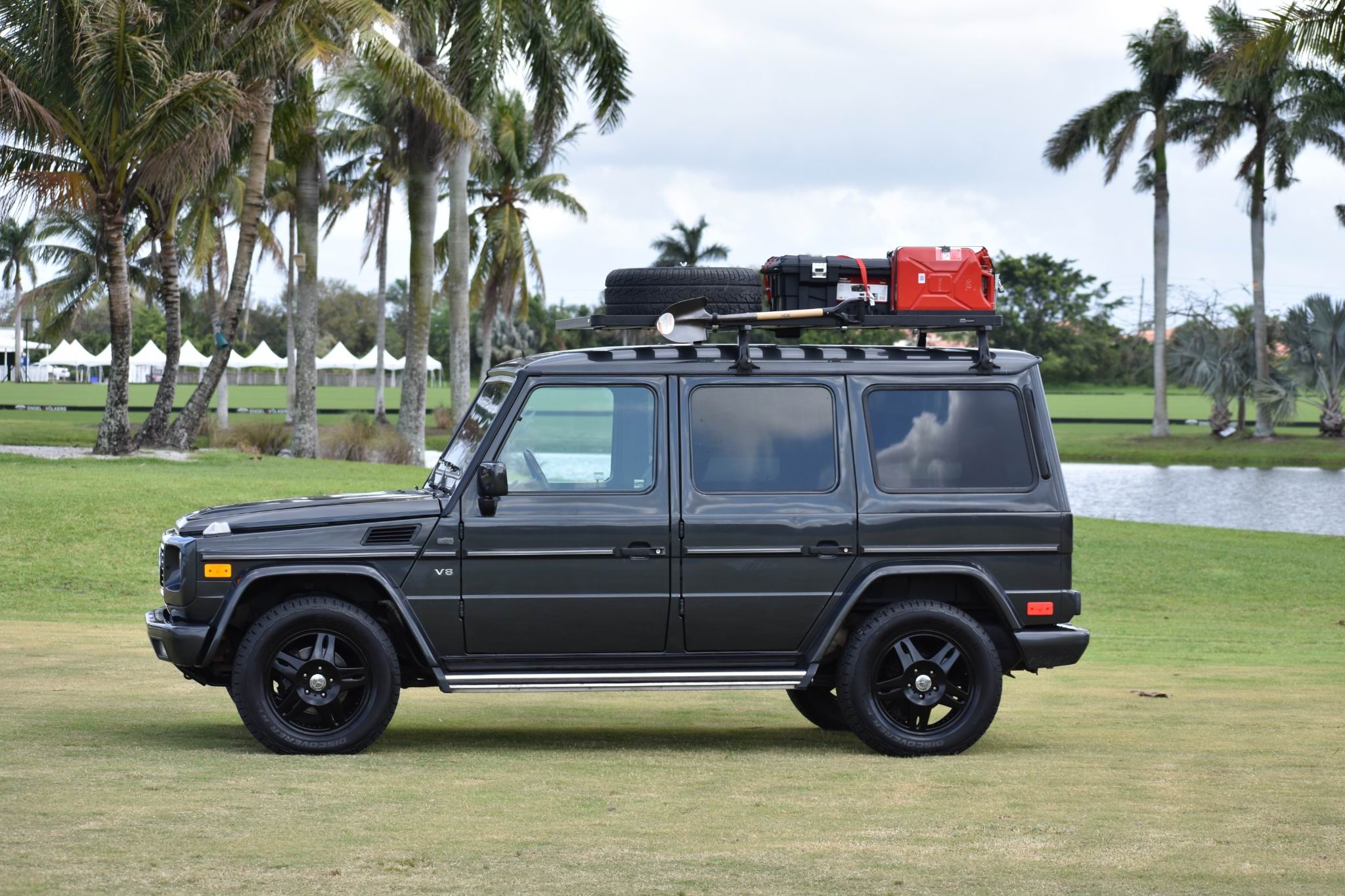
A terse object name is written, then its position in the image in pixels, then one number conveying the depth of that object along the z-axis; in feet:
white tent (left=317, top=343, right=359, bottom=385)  364.97
